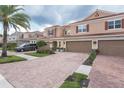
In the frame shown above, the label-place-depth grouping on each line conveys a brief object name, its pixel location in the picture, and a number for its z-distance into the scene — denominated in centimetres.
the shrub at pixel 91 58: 739
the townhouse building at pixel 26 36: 2233
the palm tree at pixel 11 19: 989
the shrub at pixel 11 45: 1936
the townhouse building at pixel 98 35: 1033
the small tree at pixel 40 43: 1511
